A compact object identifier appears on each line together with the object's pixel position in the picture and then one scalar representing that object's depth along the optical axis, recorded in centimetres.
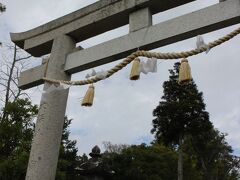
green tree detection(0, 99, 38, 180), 1291
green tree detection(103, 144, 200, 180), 2331
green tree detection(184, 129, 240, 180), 2909
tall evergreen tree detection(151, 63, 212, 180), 2262
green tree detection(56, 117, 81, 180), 2269
